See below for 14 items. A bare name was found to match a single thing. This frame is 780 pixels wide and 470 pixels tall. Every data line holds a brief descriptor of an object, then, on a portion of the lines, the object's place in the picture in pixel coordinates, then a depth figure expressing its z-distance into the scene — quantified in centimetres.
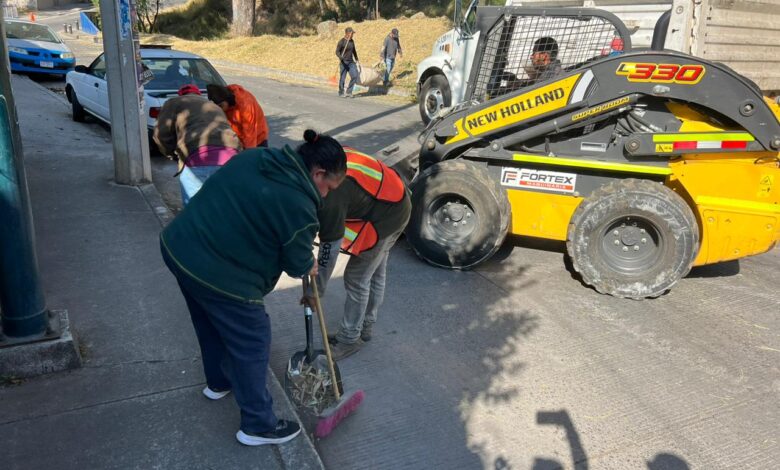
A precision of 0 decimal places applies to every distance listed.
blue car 1513
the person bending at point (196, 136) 483
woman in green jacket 259
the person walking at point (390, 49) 1770
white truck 529
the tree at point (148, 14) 3368
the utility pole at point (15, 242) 324
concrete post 666
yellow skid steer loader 471
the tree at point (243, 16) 2858
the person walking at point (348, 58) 1614
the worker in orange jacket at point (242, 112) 564
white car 885
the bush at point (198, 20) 3450
